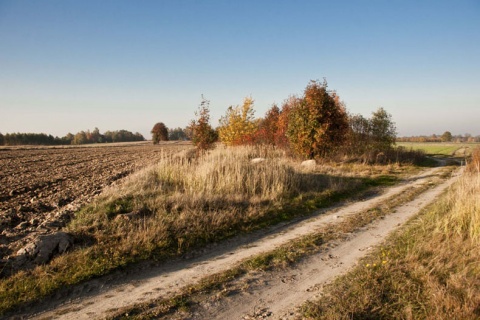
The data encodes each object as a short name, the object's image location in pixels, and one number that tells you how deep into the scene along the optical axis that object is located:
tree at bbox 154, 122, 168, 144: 79.81
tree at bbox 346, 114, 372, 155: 26.30
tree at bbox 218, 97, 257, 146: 28.05
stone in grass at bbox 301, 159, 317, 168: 16.33
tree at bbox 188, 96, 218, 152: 21.84
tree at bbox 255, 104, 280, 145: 27.14
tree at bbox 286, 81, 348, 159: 18.89
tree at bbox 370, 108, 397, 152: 26.11
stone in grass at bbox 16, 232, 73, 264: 5.28
